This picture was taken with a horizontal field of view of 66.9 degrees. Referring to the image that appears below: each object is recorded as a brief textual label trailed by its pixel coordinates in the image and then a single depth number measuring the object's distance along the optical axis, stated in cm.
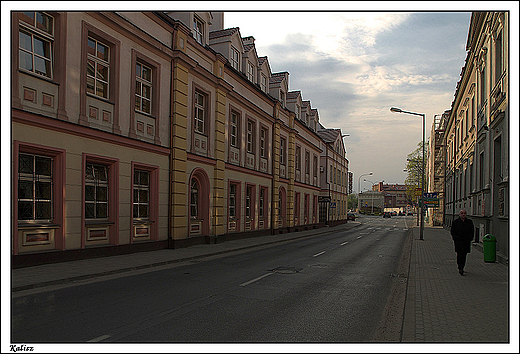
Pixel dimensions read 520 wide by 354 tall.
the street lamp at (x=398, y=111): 3023
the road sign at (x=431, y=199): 2808
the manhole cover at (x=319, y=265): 1310
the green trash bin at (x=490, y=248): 1368
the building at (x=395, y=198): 18509
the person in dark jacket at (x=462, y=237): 1143
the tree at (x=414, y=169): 6762
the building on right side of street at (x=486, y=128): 1388
